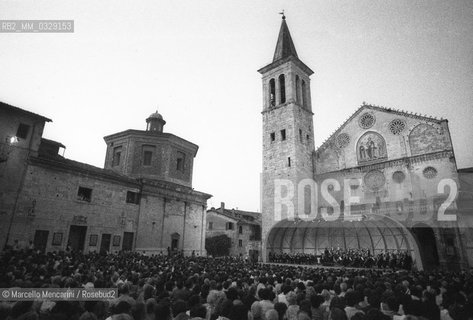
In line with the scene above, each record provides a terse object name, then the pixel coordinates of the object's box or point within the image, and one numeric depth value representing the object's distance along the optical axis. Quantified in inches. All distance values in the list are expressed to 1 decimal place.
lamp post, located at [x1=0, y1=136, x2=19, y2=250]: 706.2
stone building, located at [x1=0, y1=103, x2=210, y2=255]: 747.4
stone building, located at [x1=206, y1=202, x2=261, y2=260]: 1745.8
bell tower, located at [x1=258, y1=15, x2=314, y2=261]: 1250.6
